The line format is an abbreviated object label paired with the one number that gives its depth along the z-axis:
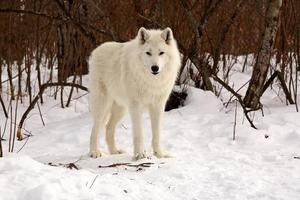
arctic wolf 9.77
